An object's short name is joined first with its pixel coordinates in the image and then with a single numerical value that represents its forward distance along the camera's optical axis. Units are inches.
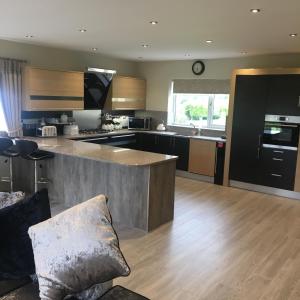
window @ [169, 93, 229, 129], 263.3
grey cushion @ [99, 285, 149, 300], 69.2
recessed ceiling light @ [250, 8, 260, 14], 116.1
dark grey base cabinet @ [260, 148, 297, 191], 210.2
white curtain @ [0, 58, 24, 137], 202.4
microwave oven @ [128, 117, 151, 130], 292.8
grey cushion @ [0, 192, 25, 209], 95.9
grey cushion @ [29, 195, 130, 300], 67.9
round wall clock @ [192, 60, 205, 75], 263.2
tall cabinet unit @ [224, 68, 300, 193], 207.5
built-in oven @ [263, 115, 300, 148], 206.4
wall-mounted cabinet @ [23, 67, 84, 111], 208.4
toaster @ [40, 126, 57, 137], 222.2
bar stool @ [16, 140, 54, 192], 170.2
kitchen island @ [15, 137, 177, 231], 151.1
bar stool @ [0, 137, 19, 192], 173.9
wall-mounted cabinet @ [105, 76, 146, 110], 267.6
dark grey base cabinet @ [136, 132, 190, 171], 257.1
